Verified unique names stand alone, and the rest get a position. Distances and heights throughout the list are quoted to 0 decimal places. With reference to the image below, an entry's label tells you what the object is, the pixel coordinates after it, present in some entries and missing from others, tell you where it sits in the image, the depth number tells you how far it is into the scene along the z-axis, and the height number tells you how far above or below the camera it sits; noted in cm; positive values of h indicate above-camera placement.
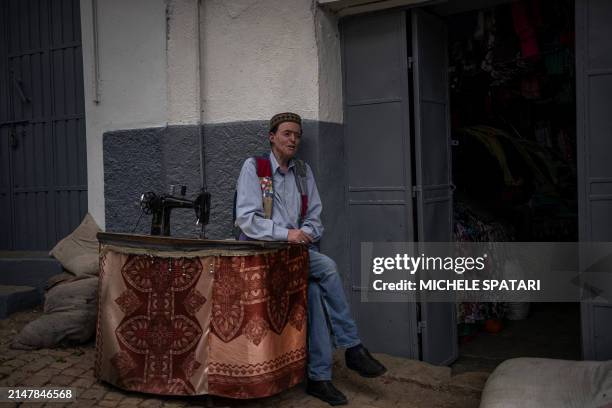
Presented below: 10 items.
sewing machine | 459 -5
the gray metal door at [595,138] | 427 +35
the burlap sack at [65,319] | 521 -97
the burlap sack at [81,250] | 574 -45
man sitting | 430 -22
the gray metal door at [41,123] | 663 +86
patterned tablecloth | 400 -79
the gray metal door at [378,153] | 503 +34
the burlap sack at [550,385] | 361 -118
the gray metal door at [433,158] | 502 +29
